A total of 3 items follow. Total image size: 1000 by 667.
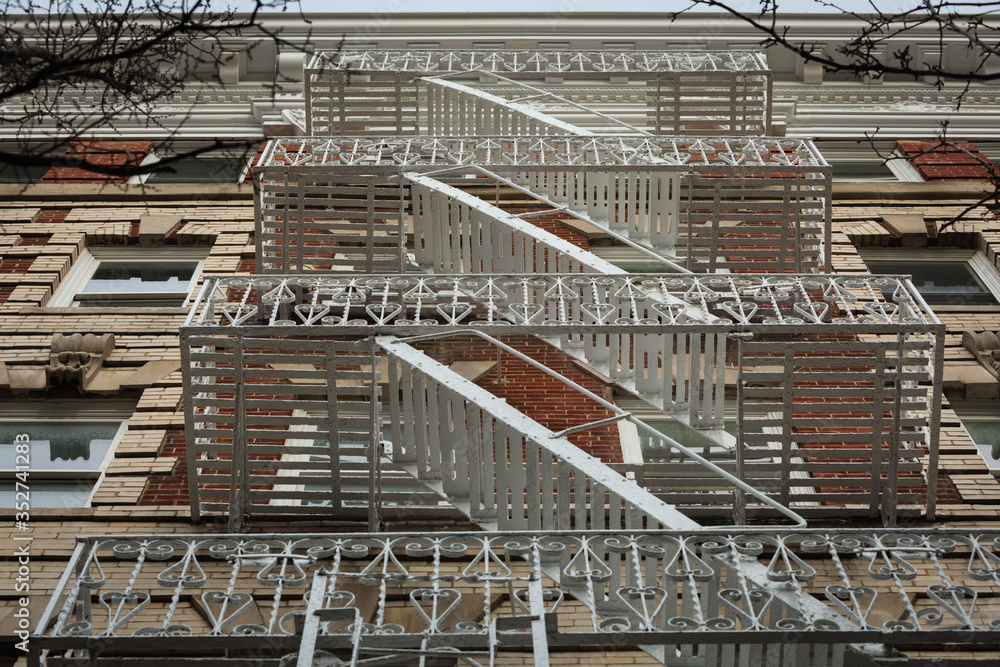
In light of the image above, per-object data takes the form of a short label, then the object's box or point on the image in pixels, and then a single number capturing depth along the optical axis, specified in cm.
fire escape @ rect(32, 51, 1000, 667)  847
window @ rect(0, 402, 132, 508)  1316
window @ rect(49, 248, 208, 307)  1695
